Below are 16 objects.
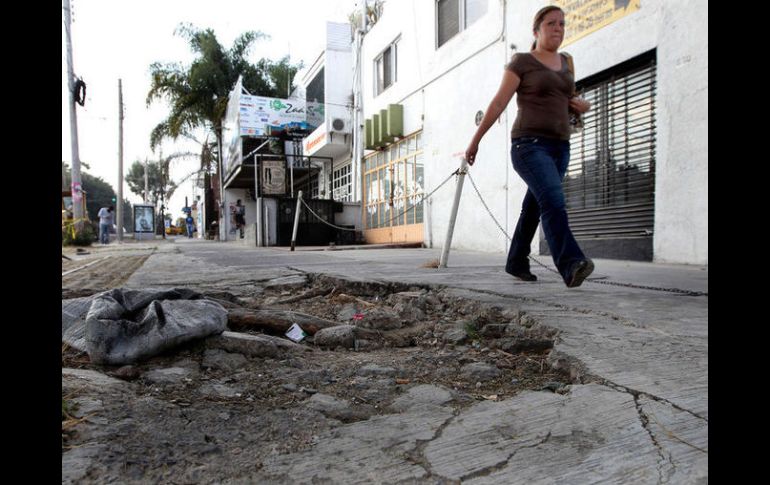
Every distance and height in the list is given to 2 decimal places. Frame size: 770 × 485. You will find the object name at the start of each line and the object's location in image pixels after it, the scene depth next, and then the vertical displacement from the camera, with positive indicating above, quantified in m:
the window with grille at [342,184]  17.59 +1.84
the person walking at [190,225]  42.41 +0.79
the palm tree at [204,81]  24.88 +7.69
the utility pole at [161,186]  29.52 +4.50
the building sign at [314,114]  20.78 +4.99
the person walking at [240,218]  25.03 +0.78
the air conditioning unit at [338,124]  16.23 +3.54
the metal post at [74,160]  15.73 +2.47
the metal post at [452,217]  4.79 +0.16
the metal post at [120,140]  25.75 +4.92
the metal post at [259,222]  12.61 +0.30
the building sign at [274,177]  14.62 +1.67
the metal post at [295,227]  10.06 +0.14
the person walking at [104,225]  20.82 +0.41
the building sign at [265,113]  20.66 +5.08
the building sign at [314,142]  16.69 +3.20
